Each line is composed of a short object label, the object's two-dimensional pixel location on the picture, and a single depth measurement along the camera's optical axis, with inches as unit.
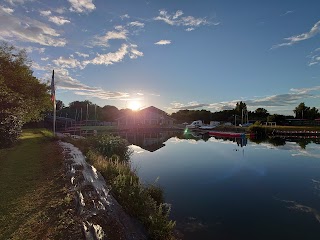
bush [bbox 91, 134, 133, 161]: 681.8
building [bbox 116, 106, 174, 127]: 2757.5
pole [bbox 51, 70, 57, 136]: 919.8
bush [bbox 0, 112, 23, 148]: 607.4
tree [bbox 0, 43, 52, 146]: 654.7
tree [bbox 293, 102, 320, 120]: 3444.7
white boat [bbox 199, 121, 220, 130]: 2322.1
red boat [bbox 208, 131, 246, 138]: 1650.6
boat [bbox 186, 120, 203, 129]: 2527.6
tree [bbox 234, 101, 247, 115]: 3456.7
